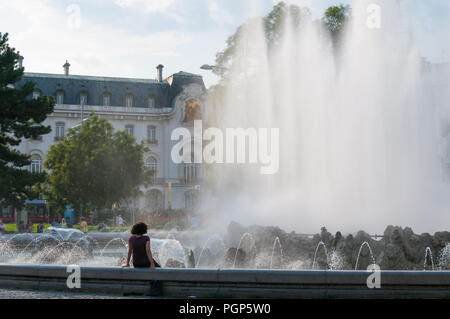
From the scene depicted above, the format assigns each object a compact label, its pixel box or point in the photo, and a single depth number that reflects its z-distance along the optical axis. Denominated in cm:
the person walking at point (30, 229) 3751
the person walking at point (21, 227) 4011
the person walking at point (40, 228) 3800
